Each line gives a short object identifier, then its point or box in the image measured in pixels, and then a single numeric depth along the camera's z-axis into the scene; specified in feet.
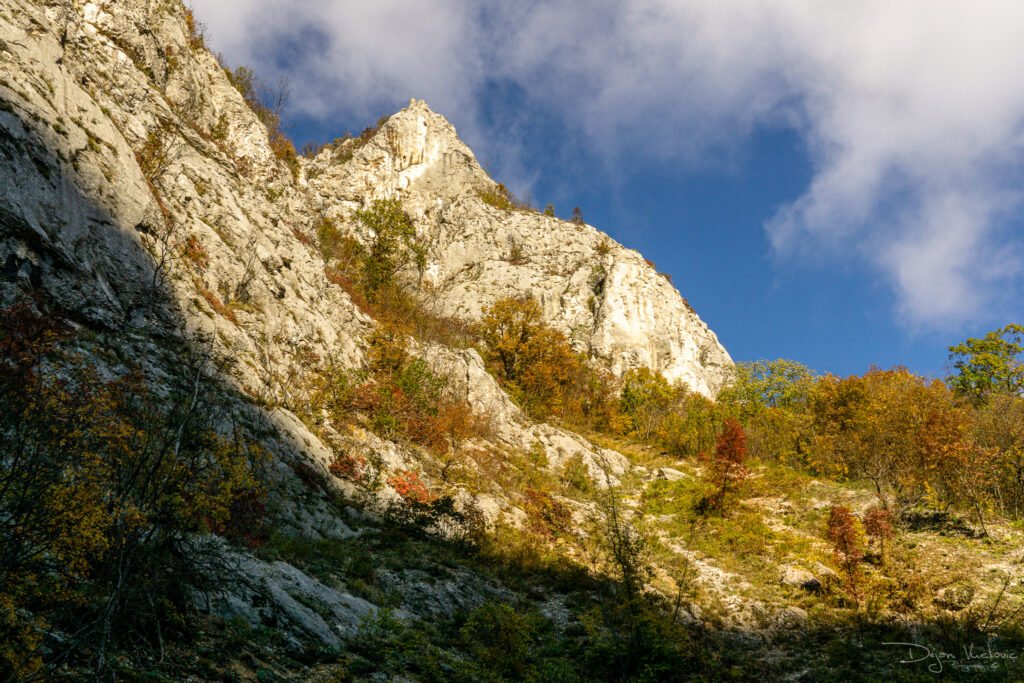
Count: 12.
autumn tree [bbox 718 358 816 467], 112.88
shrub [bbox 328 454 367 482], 64.59
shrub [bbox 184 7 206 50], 132.77
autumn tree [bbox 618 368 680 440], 145.64
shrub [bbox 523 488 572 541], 72.47
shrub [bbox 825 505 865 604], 56.07
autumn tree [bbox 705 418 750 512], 82.64
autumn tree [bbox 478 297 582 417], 143.23
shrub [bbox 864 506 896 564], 59.82
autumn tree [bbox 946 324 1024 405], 140.05
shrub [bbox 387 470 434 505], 67.51
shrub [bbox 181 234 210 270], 73.00
